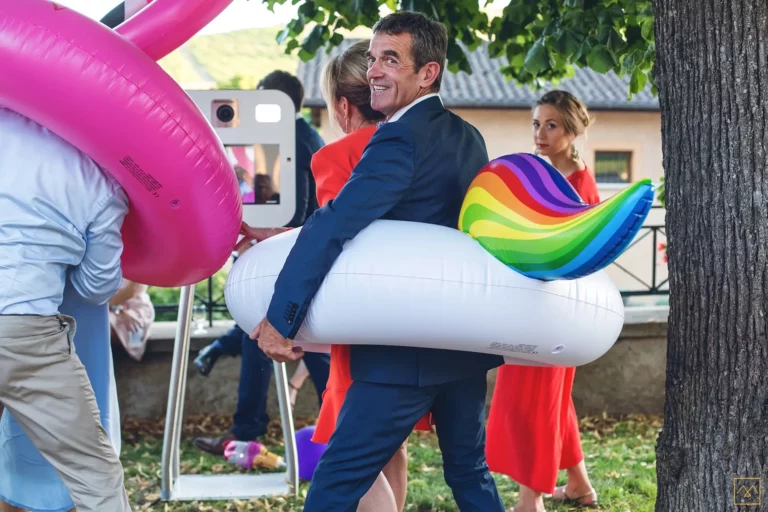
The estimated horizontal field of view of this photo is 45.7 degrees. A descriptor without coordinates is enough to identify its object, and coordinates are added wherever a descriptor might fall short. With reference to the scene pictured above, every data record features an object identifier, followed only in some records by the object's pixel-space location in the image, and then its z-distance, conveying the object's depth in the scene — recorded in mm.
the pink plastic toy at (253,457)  4234
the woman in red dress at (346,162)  2639
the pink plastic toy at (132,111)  2305
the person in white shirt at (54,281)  2357
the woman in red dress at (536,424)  3404
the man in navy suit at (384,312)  2307
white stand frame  3766
